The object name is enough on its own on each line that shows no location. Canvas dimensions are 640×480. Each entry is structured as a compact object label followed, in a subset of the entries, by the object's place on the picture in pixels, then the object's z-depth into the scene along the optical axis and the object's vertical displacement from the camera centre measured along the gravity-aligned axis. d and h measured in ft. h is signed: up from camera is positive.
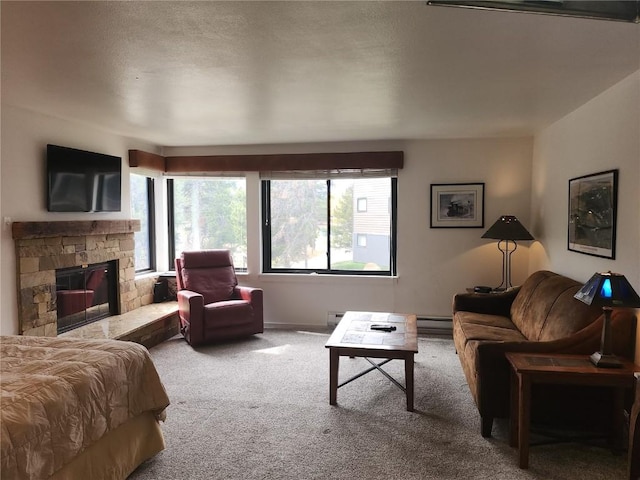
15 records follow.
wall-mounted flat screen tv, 12.45 +1.37
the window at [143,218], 17.35 +0.25
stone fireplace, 11.41 -0.95
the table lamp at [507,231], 14.26 -0.21
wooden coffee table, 9.95 -2.87
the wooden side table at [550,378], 7.44 -2.69
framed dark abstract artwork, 9.48 +0.27
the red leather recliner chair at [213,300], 14.73 -2.81
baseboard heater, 16.69 -3.89
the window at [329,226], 17.57 -0.07
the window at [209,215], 18.54 +0.40
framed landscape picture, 16.37 +0.76
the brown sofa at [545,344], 8.43 -2.55
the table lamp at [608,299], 7.48 -1.31
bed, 5.54 -2.74
